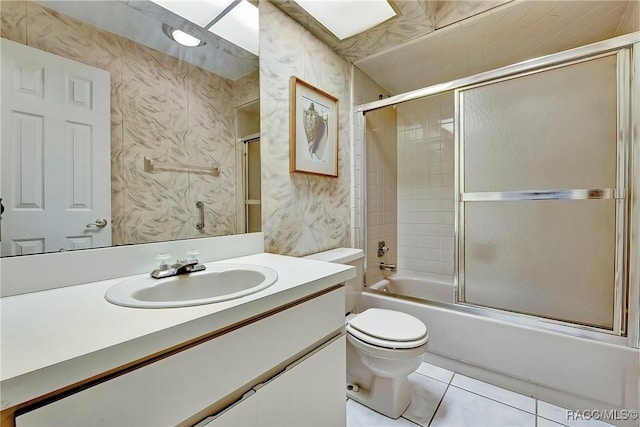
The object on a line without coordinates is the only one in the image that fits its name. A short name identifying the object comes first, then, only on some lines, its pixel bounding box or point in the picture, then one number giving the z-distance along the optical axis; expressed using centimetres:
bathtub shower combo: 127
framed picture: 160
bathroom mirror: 79
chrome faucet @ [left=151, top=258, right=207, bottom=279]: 93
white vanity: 44
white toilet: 122
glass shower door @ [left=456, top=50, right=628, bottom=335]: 135
